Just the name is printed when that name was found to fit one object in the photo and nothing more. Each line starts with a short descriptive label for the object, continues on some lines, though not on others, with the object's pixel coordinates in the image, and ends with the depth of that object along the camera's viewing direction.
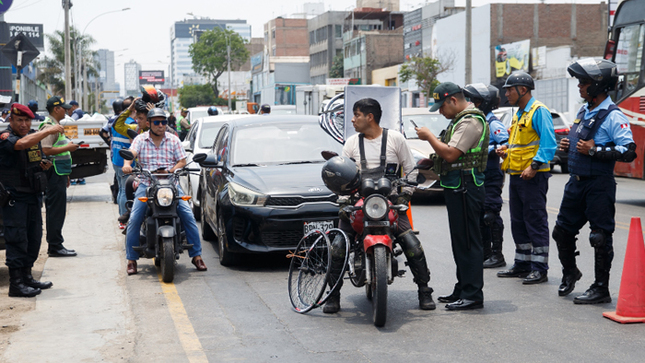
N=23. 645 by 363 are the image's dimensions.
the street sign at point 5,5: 10.21
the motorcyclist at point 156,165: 8.23
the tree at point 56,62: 83.12
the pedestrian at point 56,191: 9.39
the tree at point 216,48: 108.69
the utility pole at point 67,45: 33.62
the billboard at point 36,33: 64.94
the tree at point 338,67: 86.56
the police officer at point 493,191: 8.44
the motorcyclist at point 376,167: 6.31
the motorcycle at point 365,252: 5.89
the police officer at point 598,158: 6.54
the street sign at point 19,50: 13.91
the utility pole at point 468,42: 30.74
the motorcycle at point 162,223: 7.78
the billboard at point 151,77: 186.12
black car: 8.16
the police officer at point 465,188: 6.50
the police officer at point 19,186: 7.11
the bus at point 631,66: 14.67
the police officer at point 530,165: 7.37
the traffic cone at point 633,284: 6.05
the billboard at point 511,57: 45.91
